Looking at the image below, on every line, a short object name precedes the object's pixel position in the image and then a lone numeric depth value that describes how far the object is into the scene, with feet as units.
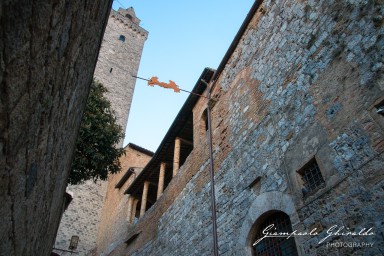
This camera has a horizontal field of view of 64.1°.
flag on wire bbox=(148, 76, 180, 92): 29.53
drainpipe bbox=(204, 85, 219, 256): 18.90
